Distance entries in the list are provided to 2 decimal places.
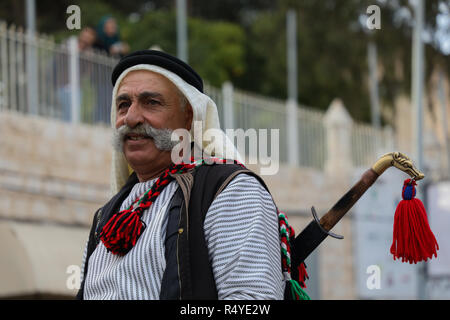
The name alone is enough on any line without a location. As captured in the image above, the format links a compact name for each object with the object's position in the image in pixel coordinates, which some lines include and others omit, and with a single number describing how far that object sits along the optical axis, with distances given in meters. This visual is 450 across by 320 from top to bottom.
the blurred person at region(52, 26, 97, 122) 10.22
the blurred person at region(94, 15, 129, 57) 11.19
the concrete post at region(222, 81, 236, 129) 12.88
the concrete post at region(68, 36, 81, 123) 10.27
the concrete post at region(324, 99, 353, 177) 15.17
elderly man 2.60
